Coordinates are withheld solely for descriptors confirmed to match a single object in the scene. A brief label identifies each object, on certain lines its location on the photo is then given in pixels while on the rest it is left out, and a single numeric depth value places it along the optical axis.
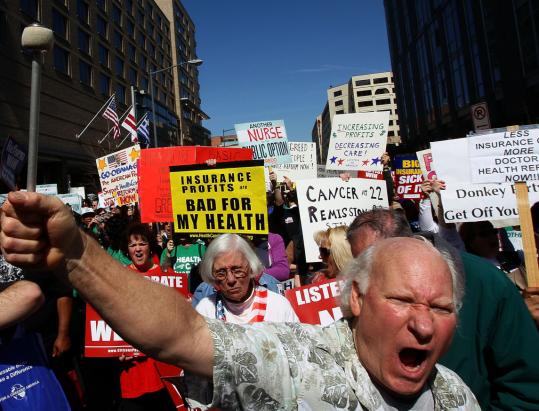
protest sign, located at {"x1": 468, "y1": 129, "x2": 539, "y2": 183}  3.84
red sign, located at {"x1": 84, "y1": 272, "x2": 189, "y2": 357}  3.72
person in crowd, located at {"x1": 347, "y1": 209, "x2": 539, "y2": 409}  1.85
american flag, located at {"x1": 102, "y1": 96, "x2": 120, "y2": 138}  18.97
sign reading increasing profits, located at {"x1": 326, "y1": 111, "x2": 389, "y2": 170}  7.89
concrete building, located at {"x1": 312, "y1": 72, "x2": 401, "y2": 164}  110.06
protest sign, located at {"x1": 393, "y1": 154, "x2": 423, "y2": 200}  8.95
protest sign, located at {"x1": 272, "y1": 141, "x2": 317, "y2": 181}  10.20
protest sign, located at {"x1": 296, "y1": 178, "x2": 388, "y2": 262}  5.27
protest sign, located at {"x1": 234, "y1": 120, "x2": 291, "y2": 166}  9.20
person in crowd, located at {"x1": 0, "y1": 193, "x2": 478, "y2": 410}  1.16
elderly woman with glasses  3.12
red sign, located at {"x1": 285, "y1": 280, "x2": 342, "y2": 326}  3.71
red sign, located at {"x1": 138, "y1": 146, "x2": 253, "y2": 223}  5.56
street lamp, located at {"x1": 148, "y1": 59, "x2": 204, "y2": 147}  21.29
